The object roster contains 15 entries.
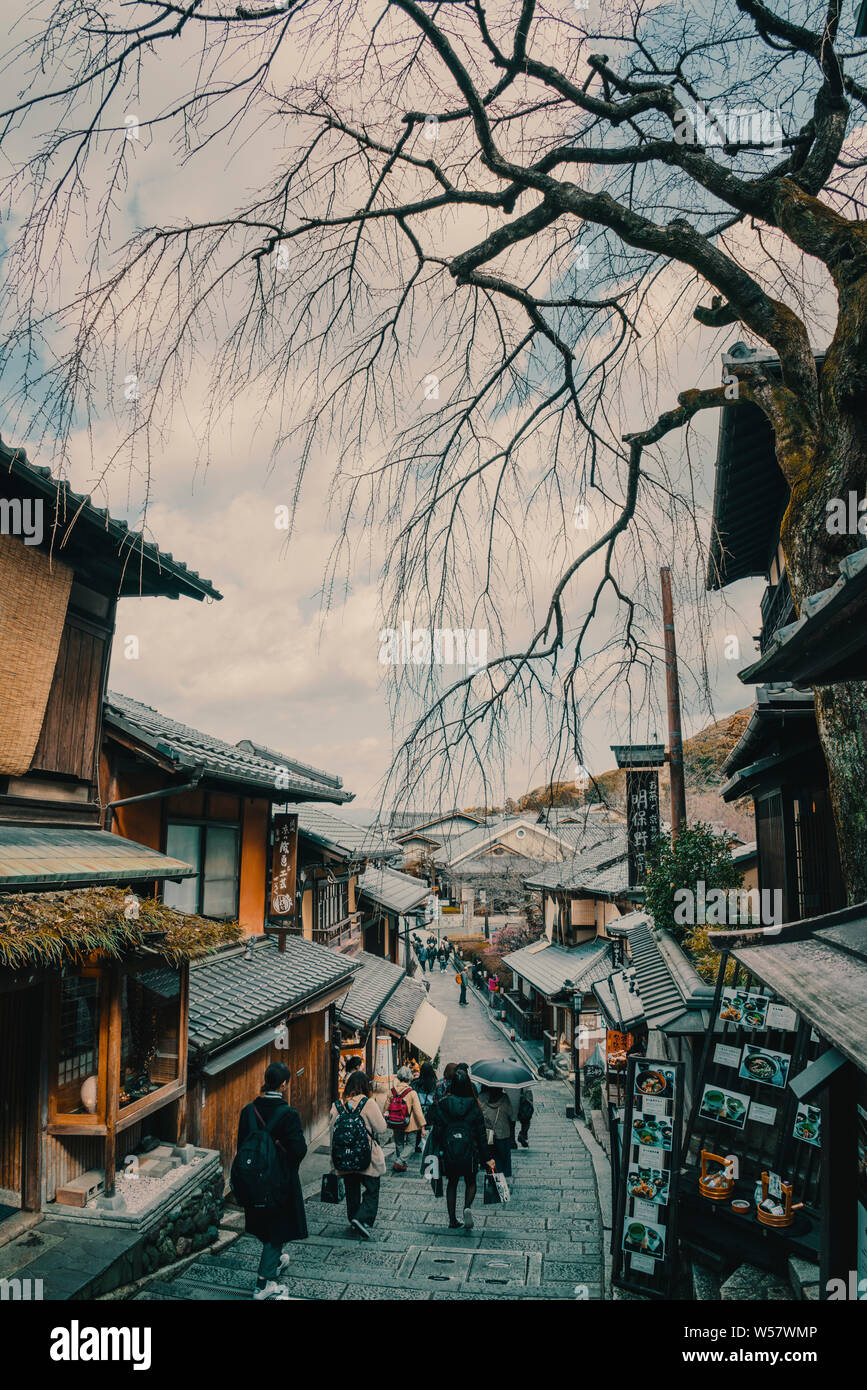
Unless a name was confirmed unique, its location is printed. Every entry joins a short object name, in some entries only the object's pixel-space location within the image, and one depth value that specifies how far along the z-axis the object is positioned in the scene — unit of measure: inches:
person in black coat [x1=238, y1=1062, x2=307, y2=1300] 251.0
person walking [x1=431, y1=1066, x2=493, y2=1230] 339.3
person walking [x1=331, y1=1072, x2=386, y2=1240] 317.1
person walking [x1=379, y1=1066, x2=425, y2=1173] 537.0
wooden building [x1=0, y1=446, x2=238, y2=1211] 259.6
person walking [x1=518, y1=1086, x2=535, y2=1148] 557.5
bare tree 178.1
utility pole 544.7
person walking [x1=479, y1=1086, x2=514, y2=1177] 397.7
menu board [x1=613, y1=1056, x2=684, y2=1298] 262.4
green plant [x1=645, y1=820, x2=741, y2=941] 532.7
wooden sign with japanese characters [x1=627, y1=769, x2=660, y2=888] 704.4
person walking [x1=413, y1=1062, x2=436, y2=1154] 635.5
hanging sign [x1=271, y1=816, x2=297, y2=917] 561.3
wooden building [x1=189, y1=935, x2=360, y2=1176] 379.6
